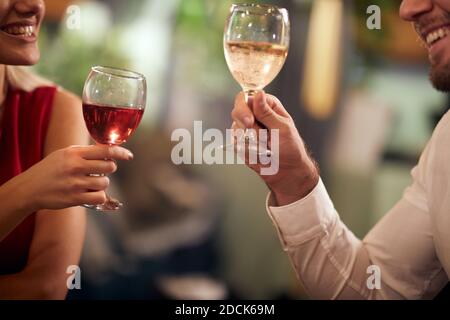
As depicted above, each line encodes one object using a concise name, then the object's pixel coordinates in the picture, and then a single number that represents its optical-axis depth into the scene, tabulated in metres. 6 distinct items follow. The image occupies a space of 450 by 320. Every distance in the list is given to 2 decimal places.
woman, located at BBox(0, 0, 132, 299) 1.33
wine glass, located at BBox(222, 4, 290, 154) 1.48
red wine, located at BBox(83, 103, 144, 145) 1.39
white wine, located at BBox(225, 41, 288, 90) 1.47
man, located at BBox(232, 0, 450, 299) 1.71
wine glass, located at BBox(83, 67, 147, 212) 1.39
